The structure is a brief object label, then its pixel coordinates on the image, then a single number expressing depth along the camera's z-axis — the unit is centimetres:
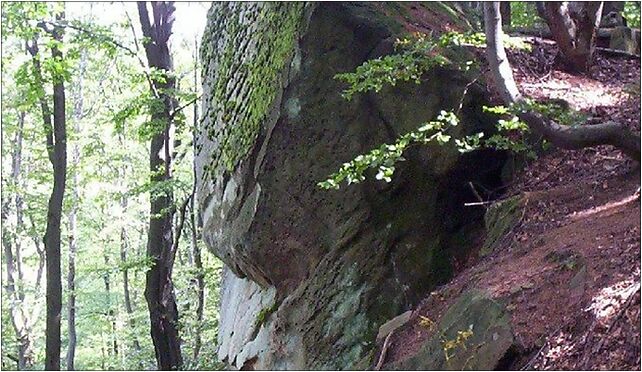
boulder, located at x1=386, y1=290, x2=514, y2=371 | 362
